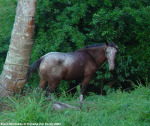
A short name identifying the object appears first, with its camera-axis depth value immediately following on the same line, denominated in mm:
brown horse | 14984
